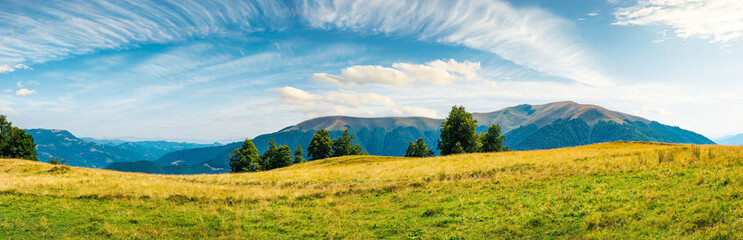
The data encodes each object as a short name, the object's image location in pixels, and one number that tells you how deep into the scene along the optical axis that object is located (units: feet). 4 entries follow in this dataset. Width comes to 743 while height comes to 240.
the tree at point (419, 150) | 285.23
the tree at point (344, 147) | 290.35
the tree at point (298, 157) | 270.38
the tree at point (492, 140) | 249.34
